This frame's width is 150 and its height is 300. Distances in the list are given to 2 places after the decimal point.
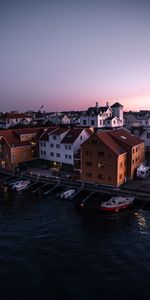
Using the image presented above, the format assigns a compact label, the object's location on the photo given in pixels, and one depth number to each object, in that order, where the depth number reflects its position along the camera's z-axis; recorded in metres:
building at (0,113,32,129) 118.12
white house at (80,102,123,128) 86.56
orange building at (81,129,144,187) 45.28
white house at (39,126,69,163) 59.03
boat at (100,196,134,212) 38.00
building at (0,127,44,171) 60.00
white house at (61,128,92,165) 55.88
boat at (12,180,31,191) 50.19
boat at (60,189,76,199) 44.34
